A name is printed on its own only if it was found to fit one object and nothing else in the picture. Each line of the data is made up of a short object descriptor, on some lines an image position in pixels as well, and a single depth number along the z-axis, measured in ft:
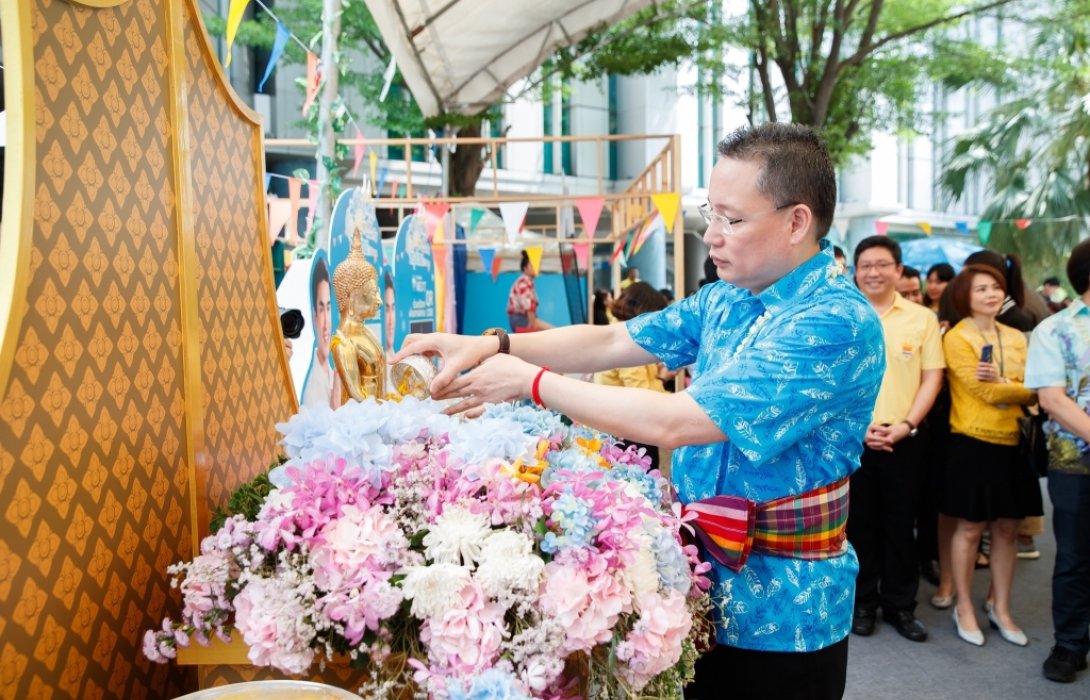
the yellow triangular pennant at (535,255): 32.23
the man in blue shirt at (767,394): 4.70
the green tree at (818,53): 35.06
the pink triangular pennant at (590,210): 23.14
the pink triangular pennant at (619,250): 31.12
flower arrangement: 3.58
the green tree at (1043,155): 42.86
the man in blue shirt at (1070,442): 10.96
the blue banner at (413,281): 13.35
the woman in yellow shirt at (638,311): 14.33
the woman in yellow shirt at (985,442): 12.95
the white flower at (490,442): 4.31
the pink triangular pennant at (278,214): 23.34
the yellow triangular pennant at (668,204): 20.81
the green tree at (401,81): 35.55
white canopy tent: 15.76
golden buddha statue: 5.70
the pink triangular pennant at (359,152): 24.24
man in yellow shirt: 13.14
